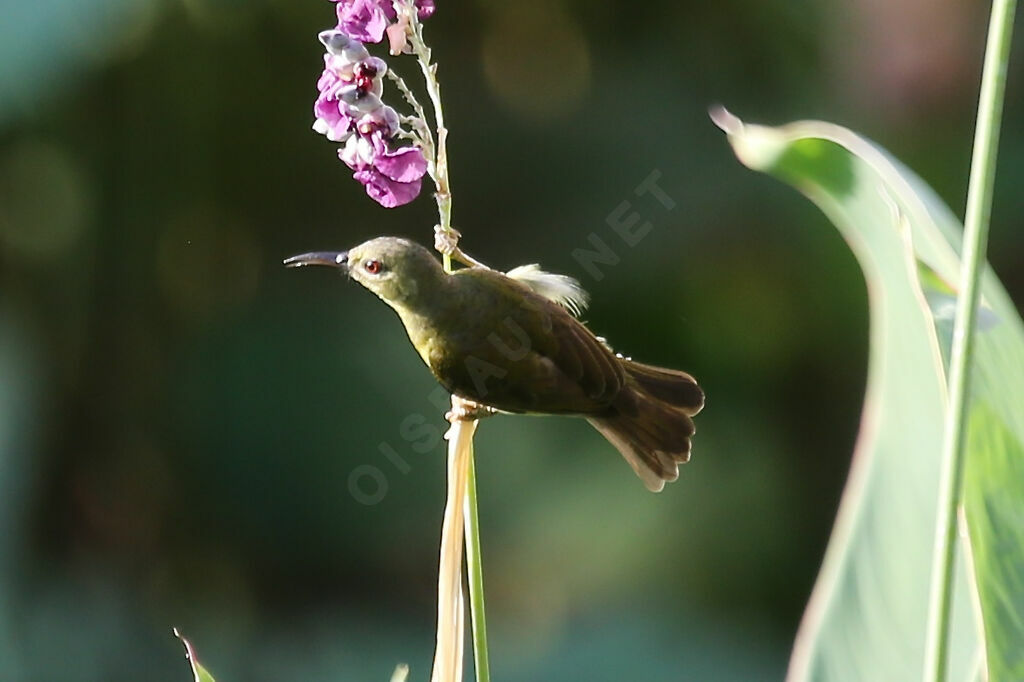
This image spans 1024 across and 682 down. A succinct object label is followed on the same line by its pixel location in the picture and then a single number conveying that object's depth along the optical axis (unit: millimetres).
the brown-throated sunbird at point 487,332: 4624
